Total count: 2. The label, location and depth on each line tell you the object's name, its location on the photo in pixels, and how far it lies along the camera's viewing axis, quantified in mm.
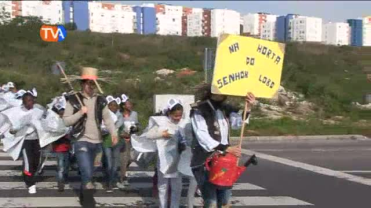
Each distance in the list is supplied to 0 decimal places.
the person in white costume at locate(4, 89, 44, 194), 9016
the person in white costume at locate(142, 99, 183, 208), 7035
